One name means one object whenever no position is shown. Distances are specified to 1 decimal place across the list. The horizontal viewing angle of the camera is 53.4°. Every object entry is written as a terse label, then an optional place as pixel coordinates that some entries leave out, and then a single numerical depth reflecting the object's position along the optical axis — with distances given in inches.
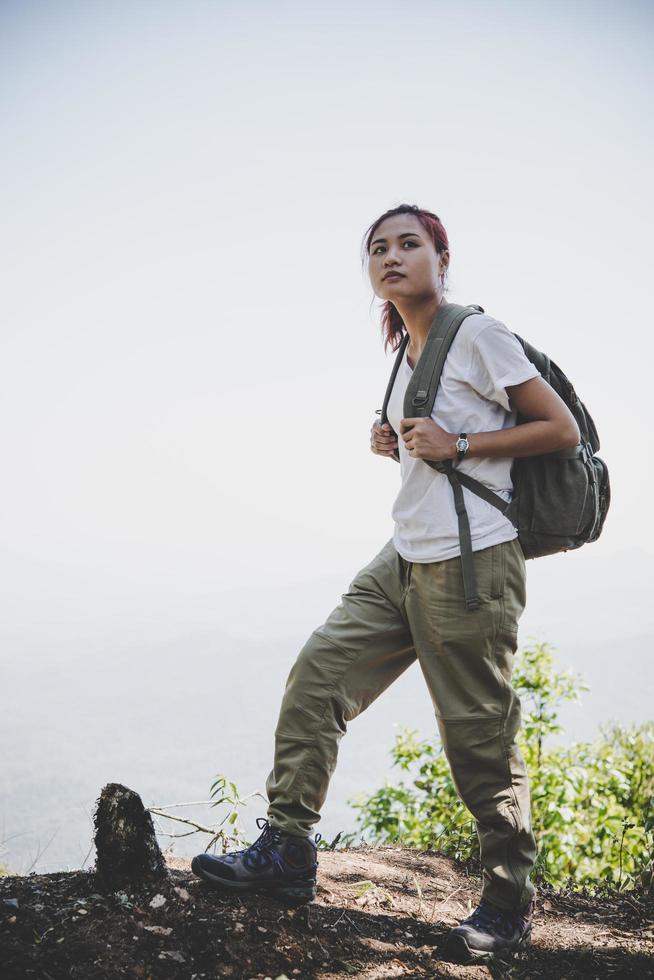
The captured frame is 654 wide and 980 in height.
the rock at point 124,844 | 88.9
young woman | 88.1
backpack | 89.7
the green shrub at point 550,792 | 209.2
